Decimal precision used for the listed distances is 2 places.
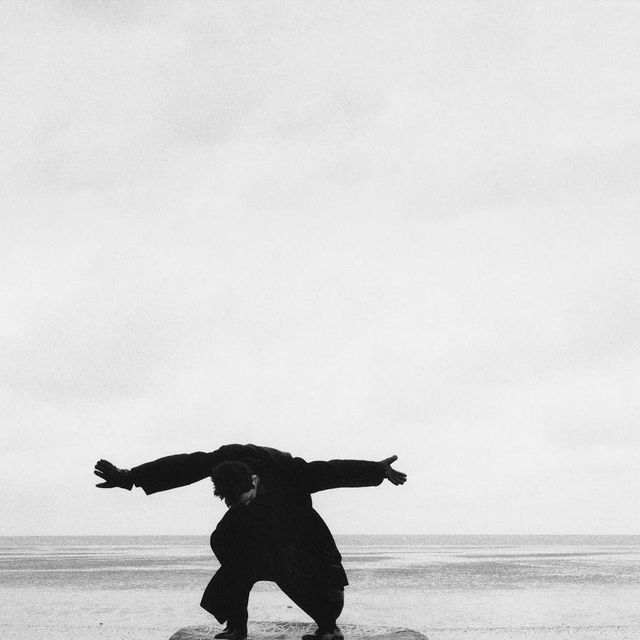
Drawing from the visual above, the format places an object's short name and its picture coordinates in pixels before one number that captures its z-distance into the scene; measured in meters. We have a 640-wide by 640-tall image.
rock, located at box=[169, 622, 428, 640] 6.81
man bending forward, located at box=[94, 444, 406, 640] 6.52
